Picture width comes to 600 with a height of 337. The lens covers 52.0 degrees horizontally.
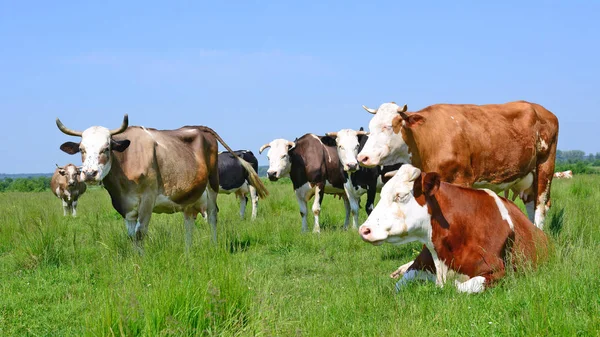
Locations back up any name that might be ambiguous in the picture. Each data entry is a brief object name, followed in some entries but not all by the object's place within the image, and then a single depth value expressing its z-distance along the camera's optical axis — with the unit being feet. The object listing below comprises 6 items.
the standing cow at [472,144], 24.36
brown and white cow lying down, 18.31
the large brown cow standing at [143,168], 26.40
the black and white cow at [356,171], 41.19
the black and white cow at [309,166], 44.60
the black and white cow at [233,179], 57.31
